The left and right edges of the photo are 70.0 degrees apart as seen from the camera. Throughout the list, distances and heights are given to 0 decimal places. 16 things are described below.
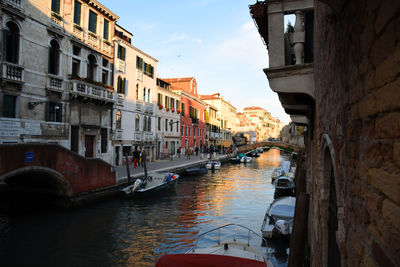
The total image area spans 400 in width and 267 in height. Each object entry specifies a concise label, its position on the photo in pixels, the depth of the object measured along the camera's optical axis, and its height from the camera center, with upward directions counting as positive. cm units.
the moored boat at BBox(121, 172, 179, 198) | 1463 -245
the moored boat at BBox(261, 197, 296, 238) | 952 -270
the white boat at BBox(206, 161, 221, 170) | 2891 -228
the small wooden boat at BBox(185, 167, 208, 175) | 2368 -248
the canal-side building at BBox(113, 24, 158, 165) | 2186 +364
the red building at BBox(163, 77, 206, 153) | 3609 +381
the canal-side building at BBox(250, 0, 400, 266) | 130 +8
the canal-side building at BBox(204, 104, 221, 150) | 4716 +278
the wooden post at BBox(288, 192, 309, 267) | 506 -156
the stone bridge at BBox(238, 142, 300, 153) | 4104 -44
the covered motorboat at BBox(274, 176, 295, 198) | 1644 -255
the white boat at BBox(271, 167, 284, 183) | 2230 -243
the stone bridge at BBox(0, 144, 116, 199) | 1083 -133
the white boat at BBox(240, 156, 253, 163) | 3872 -238
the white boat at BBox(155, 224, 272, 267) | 480 -204
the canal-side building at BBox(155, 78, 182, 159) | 2878 +215
